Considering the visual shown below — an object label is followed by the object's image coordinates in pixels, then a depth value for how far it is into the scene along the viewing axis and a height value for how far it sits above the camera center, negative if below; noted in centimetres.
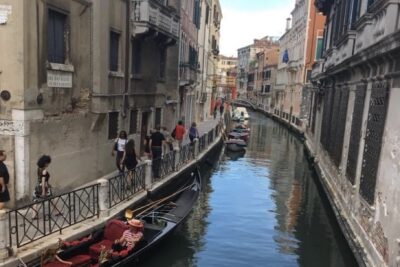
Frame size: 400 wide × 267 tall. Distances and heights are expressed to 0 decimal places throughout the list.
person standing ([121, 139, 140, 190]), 962 -182
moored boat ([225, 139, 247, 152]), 2295 -335
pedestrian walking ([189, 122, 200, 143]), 1576 -196
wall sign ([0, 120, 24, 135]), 767 -104
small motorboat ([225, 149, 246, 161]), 2164 -375
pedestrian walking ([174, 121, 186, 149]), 1441 -178
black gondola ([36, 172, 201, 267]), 625 -272
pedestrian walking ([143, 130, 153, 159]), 1168 -190
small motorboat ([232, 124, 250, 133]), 2756 -308
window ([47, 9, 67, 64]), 838 +67
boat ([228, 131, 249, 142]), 2542 -318
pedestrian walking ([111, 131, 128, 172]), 995 -165
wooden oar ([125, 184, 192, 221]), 877 -269
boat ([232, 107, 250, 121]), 4138 -332
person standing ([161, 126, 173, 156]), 1358 -207
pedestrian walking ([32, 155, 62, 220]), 712 -183
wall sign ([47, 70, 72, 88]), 838 -15
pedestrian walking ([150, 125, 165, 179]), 1134 -184
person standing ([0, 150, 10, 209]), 673 -177
